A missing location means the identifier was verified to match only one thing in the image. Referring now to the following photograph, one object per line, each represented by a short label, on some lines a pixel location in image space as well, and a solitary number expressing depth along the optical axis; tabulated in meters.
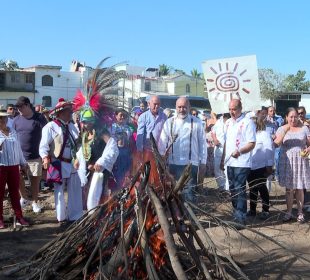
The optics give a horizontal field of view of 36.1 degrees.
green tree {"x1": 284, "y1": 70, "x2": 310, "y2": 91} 66.38
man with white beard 7.02
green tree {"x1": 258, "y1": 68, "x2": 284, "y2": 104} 54.28
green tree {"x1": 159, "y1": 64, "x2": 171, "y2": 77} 88.17
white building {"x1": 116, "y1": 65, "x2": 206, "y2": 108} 68.62
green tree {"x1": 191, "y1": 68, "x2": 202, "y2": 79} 90.06
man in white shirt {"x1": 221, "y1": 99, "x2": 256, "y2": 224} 6.88
